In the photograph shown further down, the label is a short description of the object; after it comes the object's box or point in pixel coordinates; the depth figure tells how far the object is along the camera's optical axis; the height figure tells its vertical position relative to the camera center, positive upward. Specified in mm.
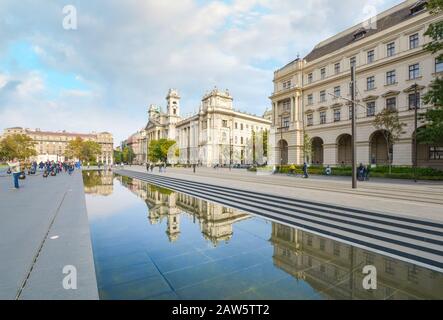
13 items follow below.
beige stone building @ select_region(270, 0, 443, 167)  26516 +10157
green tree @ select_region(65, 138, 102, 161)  66125 +3911
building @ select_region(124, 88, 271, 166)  73625 +11594
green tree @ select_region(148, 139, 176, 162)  80212 +4699
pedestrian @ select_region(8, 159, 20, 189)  15082 -623
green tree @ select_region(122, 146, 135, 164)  136138 +3472
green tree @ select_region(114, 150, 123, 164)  136025 +2998
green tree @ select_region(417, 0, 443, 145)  17797 +4907
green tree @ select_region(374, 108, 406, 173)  23031 +3933
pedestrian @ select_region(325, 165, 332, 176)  24594 -1284
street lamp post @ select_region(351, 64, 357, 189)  13922 +371
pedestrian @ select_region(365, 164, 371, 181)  20277 -1458
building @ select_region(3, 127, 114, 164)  125438 +13159
